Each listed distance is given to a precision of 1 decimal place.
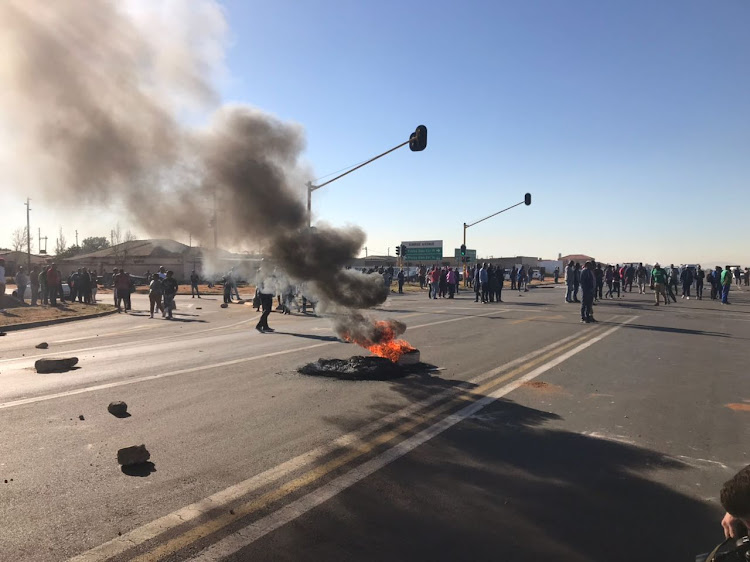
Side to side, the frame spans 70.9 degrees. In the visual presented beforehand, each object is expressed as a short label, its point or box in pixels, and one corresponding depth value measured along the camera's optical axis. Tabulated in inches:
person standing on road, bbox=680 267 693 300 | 1030.7
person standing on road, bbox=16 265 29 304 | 861.5
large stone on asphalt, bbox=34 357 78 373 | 321.7
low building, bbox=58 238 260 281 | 1868.8
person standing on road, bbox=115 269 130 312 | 778.2
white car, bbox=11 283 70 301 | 1045.3
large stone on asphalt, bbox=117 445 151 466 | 167.3
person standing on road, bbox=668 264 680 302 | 940.7
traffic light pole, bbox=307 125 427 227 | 701.9
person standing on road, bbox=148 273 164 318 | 699.4
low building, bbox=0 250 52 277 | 2035.3
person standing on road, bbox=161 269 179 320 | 679.1
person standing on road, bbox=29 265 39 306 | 874.5
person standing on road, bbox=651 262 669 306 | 822.0
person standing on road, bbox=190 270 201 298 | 1124.9
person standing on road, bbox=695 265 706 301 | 1042.7
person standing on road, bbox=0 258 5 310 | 744.6
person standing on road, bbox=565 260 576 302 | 901.2
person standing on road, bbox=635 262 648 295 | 1205.9
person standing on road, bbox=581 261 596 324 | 592.7
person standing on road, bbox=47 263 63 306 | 816.9
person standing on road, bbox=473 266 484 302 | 903.7
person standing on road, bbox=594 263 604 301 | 948.5
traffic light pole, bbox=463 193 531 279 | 1298.0
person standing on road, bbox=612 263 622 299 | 1028.9
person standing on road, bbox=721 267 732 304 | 859.4
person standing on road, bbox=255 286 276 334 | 521.0
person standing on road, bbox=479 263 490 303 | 876.7
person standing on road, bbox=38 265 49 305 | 833.9
